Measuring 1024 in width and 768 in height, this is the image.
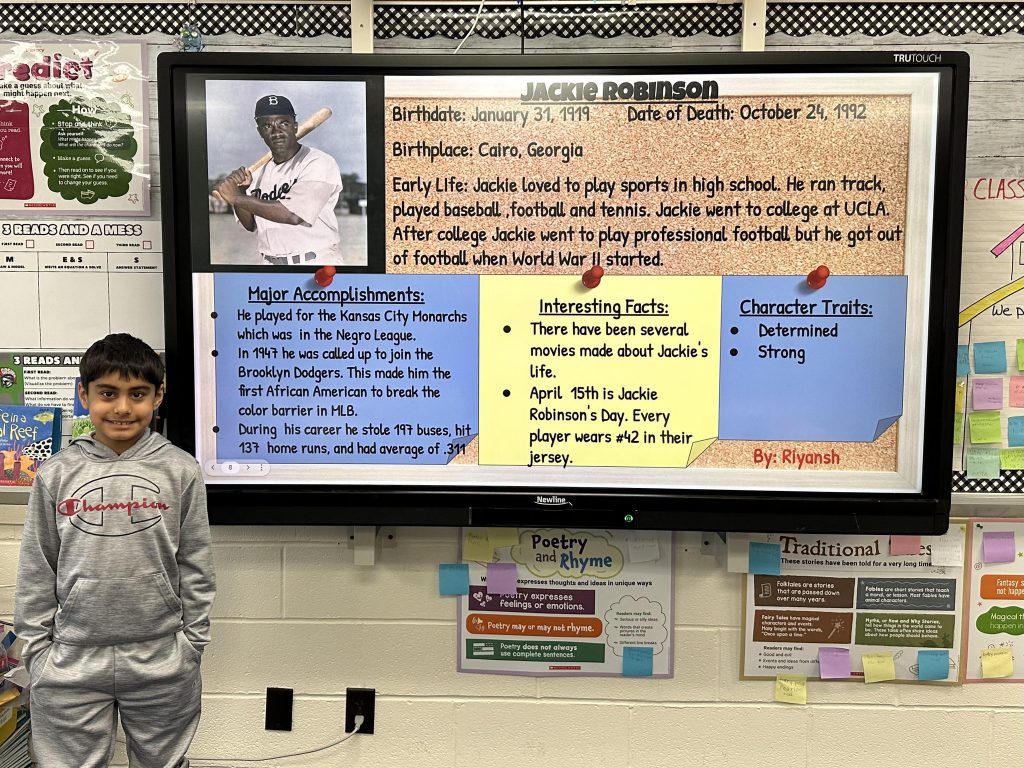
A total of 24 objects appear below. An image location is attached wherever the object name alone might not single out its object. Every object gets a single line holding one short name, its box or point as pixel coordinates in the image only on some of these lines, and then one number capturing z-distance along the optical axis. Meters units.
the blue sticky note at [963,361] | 1.63
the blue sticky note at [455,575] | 1.72
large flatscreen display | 1.49
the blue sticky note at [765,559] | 1.68
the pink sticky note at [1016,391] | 1.65
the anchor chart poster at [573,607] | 1.71
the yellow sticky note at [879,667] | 1.71
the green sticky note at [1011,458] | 1.66
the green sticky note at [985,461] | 1.66
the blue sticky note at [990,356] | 1.64
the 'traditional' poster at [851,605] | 1.69
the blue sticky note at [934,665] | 1.70
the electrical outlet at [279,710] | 1.75
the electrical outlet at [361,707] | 1.75
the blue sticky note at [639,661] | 1.73
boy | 1.34
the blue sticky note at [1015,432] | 1.65
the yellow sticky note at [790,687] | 1.72
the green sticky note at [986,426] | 1.65
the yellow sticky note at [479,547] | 1.70
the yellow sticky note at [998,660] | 1.70
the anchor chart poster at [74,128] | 1.63
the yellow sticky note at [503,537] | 1.70
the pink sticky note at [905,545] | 1.68
